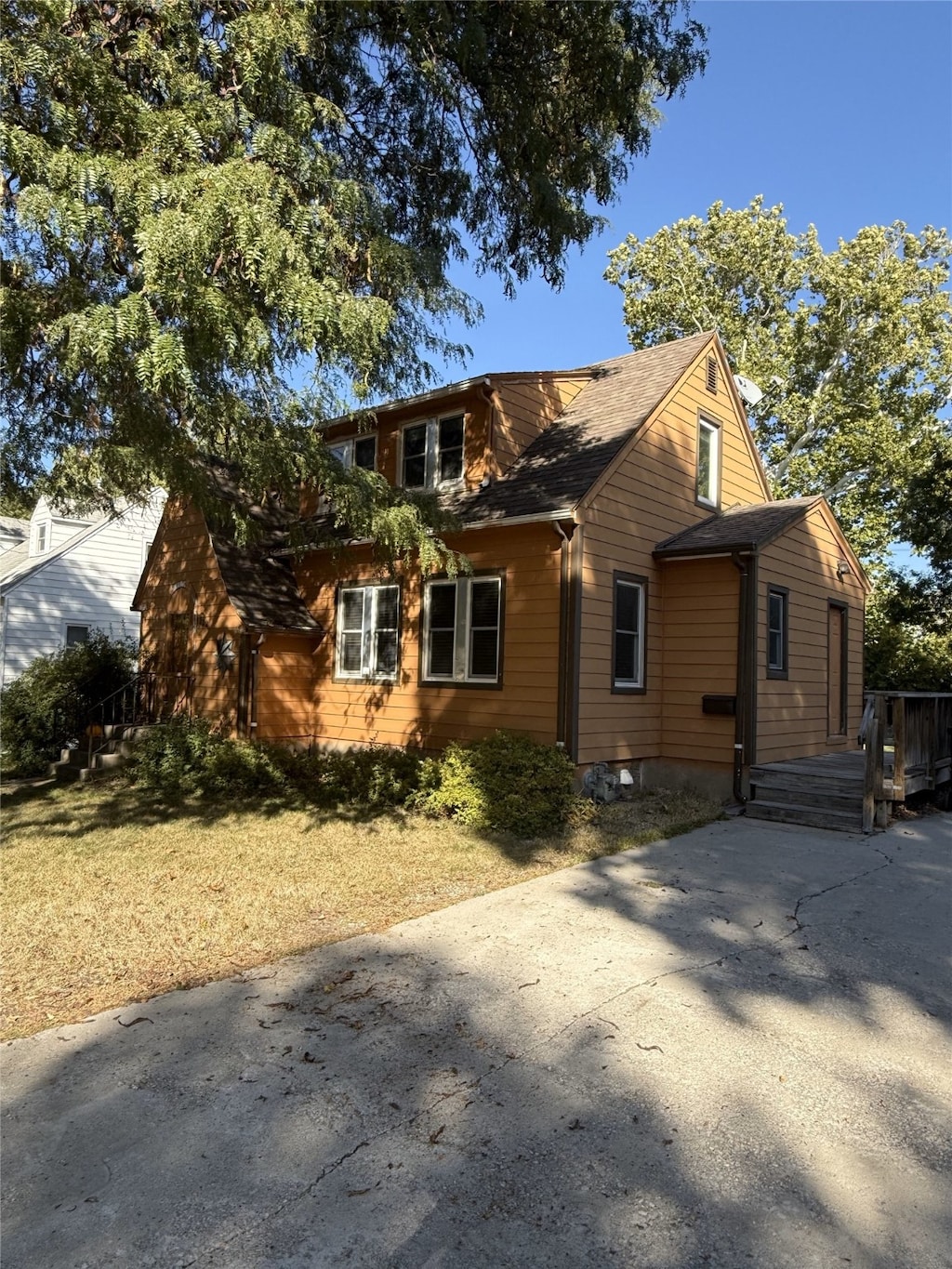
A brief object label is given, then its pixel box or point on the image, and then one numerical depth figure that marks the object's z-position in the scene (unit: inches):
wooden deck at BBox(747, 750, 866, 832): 396.2
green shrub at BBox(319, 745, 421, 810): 422.3
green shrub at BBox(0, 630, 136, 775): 589.6
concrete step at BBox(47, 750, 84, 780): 553.0
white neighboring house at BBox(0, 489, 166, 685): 819.4
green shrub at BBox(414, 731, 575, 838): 364.2
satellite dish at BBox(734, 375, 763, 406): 598.9
